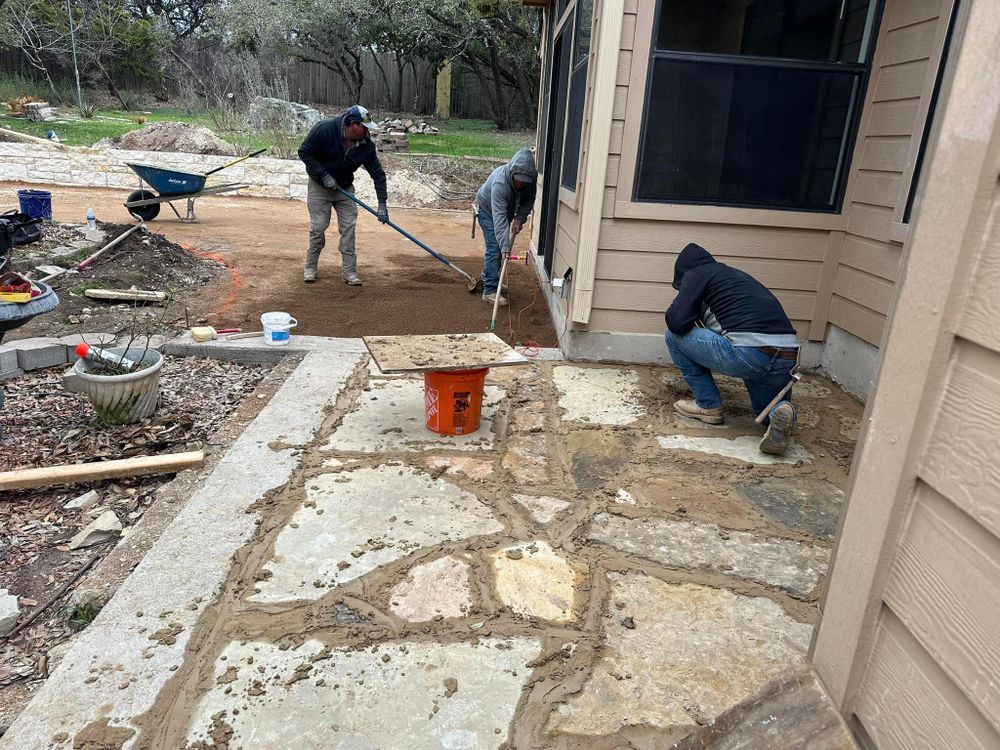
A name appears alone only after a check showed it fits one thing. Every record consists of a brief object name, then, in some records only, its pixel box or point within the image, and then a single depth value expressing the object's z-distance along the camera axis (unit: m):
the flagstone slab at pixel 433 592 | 2.17
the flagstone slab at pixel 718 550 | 2.47
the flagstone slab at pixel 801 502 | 2.84
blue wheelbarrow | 8.47
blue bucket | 7.78
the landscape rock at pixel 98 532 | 2.71
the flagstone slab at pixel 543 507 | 2.78
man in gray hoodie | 5.87
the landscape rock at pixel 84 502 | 2.96
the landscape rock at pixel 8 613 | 2.19
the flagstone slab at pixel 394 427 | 3.31
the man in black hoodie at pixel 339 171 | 5.98
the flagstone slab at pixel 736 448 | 3.43
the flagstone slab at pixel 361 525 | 2.31
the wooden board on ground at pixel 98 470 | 2.89
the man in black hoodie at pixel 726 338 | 3.45
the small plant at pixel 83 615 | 2.19
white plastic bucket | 4.55
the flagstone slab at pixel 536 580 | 2.22
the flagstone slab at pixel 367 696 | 1.70
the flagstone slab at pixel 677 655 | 1.82
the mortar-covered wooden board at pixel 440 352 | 3.20
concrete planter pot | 3.40
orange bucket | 3.33
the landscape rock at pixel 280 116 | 16.02
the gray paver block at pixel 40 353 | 4.25
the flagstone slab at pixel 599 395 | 3.84
